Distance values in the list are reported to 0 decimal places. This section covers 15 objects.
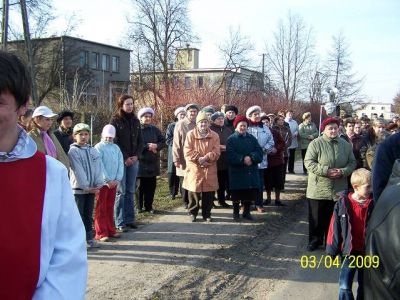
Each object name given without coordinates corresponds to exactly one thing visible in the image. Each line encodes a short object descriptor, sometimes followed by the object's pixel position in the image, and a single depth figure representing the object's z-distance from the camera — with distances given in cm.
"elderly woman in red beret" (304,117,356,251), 622
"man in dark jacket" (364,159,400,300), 168
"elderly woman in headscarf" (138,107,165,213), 828
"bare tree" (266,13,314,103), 3928
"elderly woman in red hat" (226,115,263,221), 783
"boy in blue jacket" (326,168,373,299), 439
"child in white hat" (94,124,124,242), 650
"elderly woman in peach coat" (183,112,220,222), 761
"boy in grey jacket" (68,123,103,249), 593
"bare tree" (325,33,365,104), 3634
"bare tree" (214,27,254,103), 3323
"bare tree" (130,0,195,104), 3384
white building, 12433
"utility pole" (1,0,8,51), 1559
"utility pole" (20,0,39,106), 1623
